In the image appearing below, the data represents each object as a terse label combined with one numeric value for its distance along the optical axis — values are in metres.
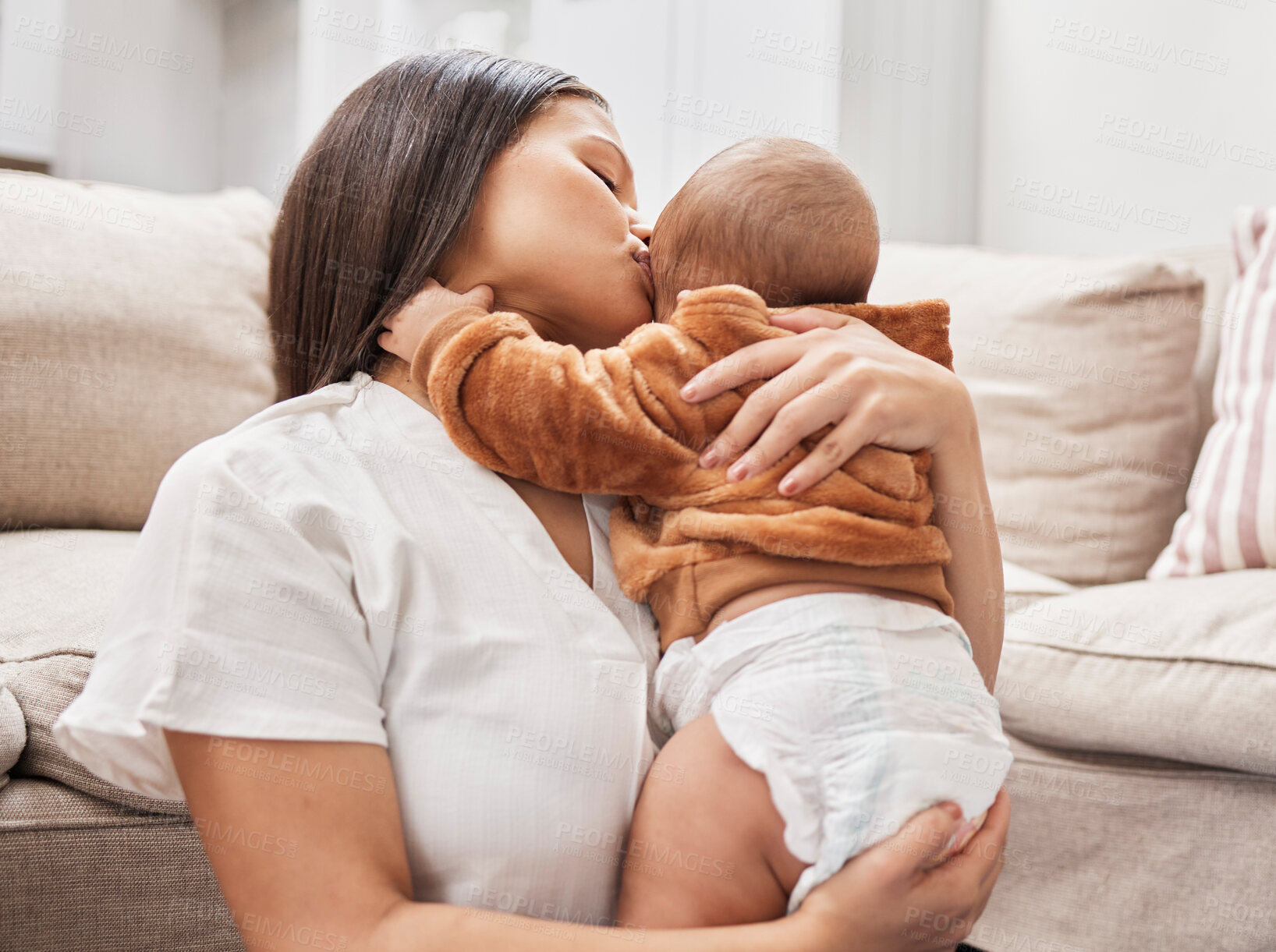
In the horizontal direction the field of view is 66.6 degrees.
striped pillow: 1.51
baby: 0.71
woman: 0.66
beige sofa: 0.98
